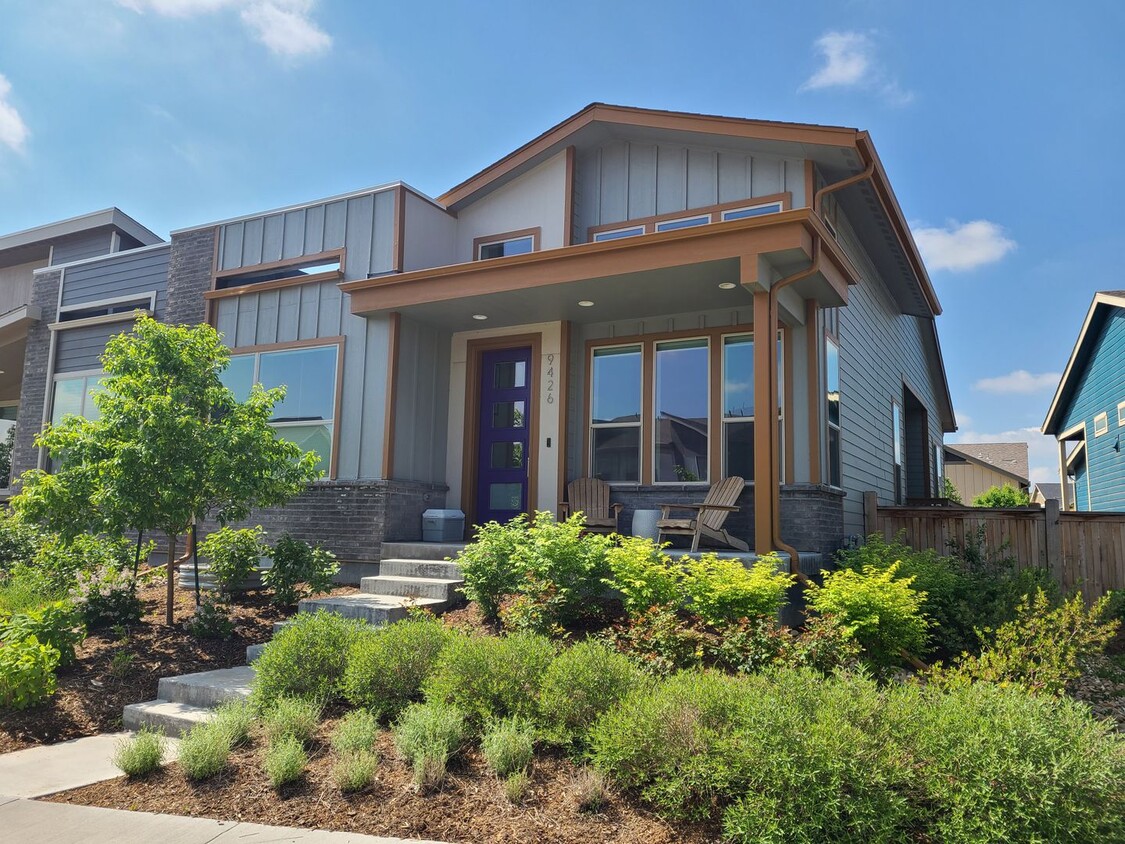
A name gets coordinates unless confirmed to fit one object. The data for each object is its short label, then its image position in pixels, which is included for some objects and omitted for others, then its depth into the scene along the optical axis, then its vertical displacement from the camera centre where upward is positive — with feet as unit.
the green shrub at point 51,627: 18.28 -2.92
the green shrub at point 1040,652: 13.32 -2.26
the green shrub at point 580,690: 12.86 -2.89
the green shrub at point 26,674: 16.65 -3.64
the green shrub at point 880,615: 15.78 -1.84
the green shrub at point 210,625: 21.89 -3.26
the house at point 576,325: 25.08 +7.26
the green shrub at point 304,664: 15.51 -3.09
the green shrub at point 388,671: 14.90 -3.06
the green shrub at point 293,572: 23.82 -1.86
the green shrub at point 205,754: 12.95 -4.11
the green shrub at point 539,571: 18.57 -1.34
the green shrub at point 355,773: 12.09 -4.06
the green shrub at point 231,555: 24.32 -1.42
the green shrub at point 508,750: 12.05 -3.65
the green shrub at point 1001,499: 70.33 +2.64
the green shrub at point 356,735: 12.91 -3.75
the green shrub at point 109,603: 22.65 -2.83
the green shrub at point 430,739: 12.01 -3.66
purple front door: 30.35 +3.13
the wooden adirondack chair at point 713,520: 23.54 +0.04
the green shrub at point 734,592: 16.81 -1.54
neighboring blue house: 47.67 +8.70
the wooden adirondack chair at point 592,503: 27.32 +0.55
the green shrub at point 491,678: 13.67 -2.93
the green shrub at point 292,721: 13.71 -3.76
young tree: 20.92 +1.57
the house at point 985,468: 112.47 +9.23
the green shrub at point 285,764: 12.38 -4.06
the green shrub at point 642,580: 17.78 -1.40
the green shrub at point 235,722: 13.94 -3.87
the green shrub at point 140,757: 13.38 -4.31
